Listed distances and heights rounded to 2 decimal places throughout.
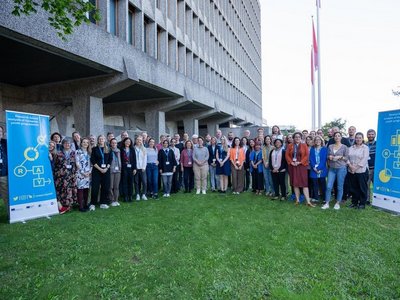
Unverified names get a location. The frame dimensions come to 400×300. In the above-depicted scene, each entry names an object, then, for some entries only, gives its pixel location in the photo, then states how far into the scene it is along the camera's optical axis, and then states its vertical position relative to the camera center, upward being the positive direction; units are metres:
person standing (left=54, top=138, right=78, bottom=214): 7.06 -0.84
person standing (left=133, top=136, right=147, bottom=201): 8.77 -0.75
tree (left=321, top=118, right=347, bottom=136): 38.16 +2.49
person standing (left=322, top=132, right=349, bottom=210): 7.47 -0.65
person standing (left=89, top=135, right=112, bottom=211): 7.45 -0.74
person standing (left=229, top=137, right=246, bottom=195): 9.84 -0.79
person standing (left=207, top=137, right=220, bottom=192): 10.25 -0.72
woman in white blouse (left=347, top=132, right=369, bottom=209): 7.25 -0.80
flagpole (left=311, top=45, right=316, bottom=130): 18.27 +2.84
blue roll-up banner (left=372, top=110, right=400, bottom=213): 4.55 -0.38
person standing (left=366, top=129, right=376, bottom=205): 7.89 -0.27
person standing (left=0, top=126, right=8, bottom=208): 6.20 -0.58
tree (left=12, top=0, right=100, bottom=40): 4.59 +2.30
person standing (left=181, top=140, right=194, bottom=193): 9.99 -0.81
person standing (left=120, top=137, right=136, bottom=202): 8.42 -0.75
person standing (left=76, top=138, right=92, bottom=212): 7.14 -0.73
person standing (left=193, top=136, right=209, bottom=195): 9.84 -0.80
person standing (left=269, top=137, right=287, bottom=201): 8.56 -0.75
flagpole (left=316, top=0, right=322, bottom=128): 17.23 +3.57
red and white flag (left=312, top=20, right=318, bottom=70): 17.65 +5.87
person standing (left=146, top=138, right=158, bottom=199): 9.23 -0.87
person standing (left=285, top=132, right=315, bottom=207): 7.89 -0.64
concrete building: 9.71 +3.21
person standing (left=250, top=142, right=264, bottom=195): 9.62 -0.87
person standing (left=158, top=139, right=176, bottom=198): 9.47 -0.76
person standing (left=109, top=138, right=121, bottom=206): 7.92 -0.82
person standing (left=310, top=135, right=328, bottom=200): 7.86 -0.54
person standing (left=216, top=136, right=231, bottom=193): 9.91 -0.78
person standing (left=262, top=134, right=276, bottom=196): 9.26 -0.86
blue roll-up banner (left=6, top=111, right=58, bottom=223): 6.02 -0.54
